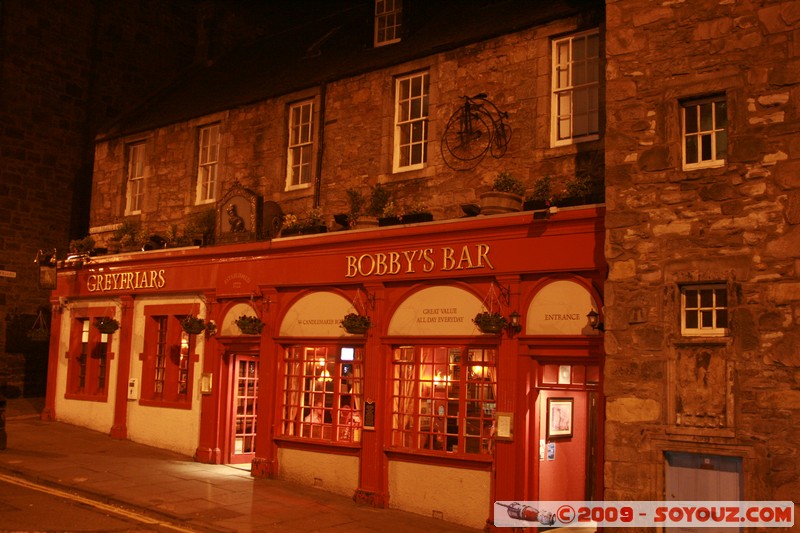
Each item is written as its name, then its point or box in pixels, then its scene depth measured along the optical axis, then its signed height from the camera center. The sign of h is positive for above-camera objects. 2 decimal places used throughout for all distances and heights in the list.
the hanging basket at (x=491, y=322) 11.00 +0.57
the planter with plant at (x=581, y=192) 10.80 +2.42
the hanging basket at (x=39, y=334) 18.95 +0.32
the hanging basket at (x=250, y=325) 14.15 +0.54
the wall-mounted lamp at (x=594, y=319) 9.96 +0.59
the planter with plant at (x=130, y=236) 17.58 +2.54
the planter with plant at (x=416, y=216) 12.35 +2.24
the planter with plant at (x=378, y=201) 13.83 +2.73
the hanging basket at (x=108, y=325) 17.12 +0.53
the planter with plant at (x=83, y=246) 18.50 +2.38
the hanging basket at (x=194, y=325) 15.23 +0.53
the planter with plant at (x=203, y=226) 16.19 +2.62
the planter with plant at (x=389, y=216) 12.72 +2.33
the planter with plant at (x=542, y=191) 11.69 +2.55
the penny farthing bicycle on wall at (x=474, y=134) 12.77 +3.71
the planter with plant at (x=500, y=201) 11.50 +2.33
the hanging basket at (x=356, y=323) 12.59 +0.56
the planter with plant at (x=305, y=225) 13.97 +2.35
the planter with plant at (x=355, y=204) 14.30 +2.78
